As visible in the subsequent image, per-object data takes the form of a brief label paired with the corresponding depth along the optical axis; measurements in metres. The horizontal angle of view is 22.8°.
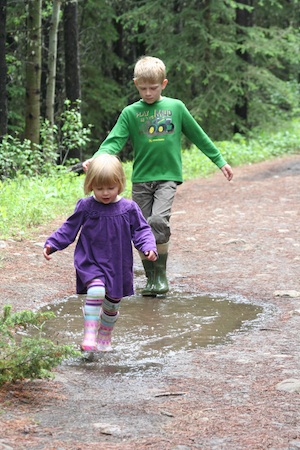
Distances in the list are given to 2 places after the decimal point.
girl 4.56
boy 6.43
